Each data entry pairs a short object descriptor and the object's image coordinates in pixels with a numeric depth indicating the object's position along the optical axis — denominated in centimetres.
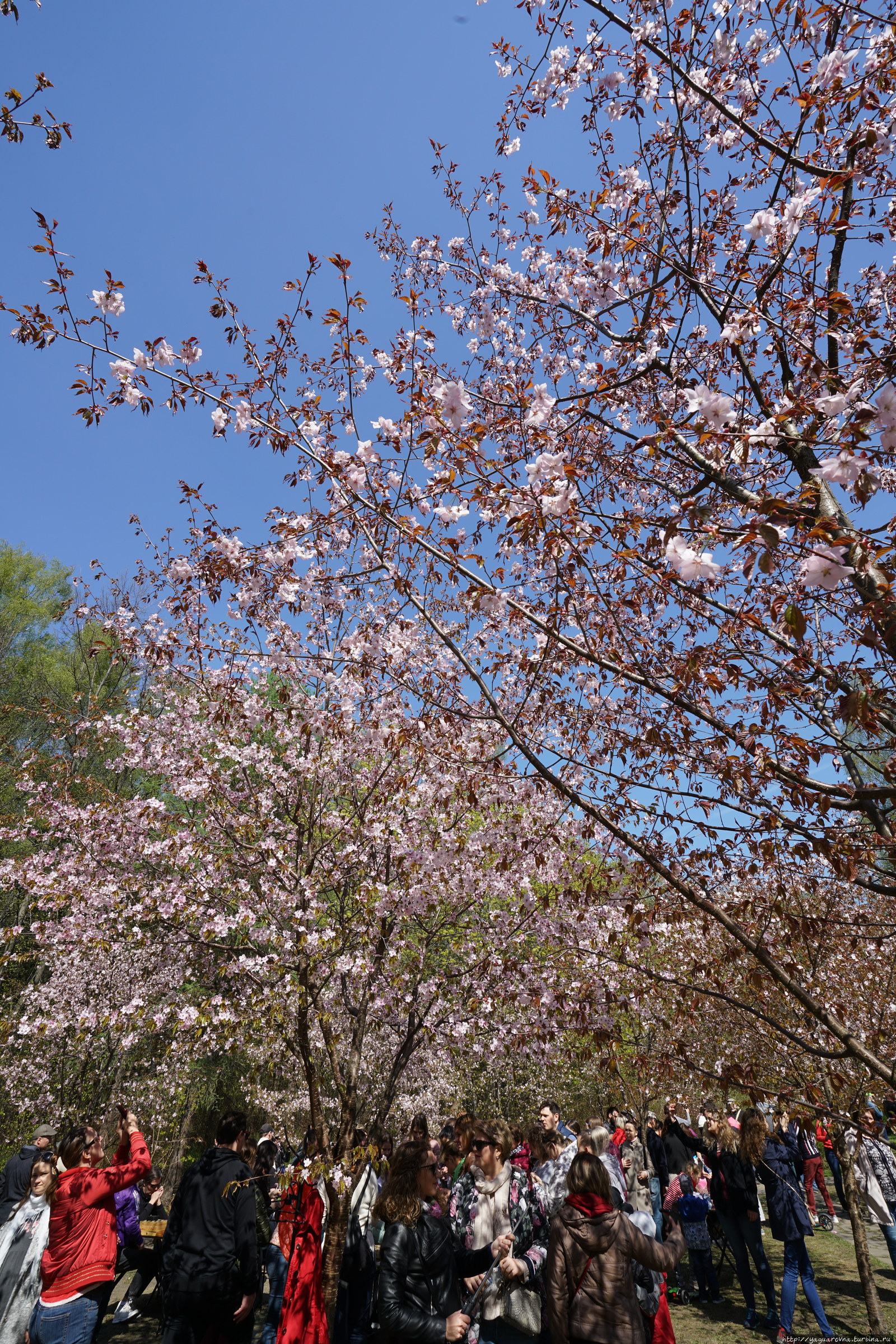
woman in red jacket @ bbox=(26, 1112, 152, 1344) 400
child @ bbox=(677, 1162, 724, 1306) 734
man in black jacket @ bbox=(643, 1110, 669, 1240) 894
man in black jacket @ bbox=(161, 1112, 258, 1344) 370
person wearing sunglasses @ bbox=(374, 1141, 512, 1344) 289
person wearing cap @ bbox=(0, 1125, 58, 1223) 544
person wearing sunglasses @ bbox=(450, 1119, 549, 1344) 350
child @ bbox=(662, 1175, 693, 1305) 761
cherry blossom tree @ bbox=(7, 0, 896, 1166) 267
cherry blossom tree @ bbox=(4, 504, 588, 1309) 543
